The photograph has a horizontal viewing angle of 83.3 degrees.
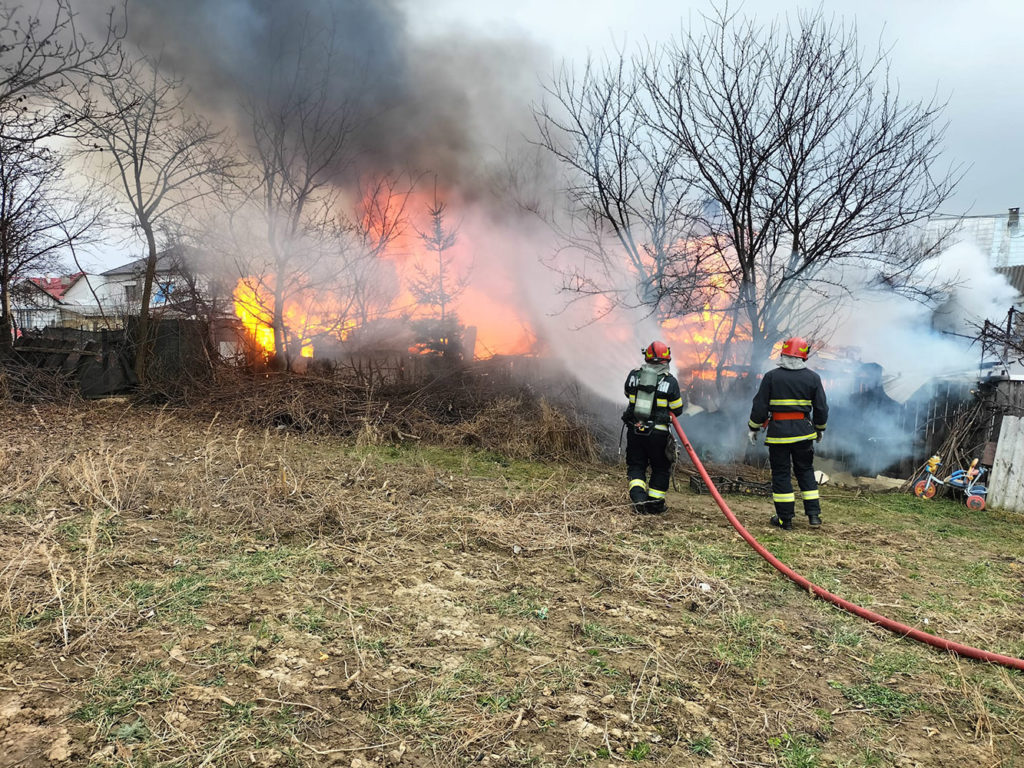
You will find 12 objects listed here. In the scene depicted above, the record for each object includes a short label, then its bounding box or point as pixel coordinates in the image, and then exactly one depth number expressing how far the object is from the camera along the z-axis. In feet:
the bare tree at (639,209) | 25.32
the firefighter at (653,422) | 16.74
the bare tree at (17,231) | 35.09
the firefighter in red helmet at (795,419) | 16.37
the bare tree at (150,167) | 34.04
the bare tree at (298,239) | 35.32
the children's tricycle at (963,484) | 20.01
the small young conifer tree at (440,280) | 37.14
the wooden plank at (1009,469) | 19.52
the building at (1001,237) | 56.44
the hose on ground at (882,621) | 8.44
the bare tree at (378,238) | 36.35
